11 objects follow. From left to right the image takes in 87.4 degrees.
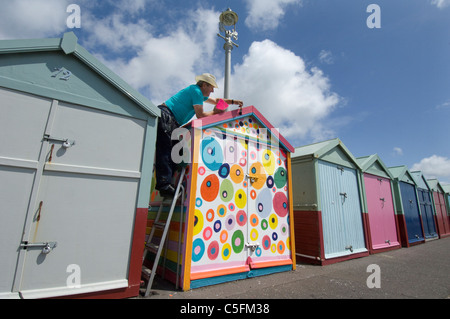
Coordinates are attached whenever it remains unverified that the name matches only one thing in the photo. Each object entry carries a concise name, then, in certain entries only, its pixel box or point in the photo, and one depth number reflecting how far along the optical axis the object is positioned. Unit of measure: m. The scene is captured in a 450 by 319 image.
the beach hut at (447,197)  18.66
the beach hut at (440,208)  15.12
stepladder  3.67
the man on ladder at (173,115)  4.25
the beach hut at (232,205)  4.02
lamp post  8.55
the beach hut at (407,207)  10.19
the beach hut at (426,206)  12.77
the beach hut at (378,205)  8.27
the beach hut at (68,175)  2.78
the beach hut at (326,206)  6.32
